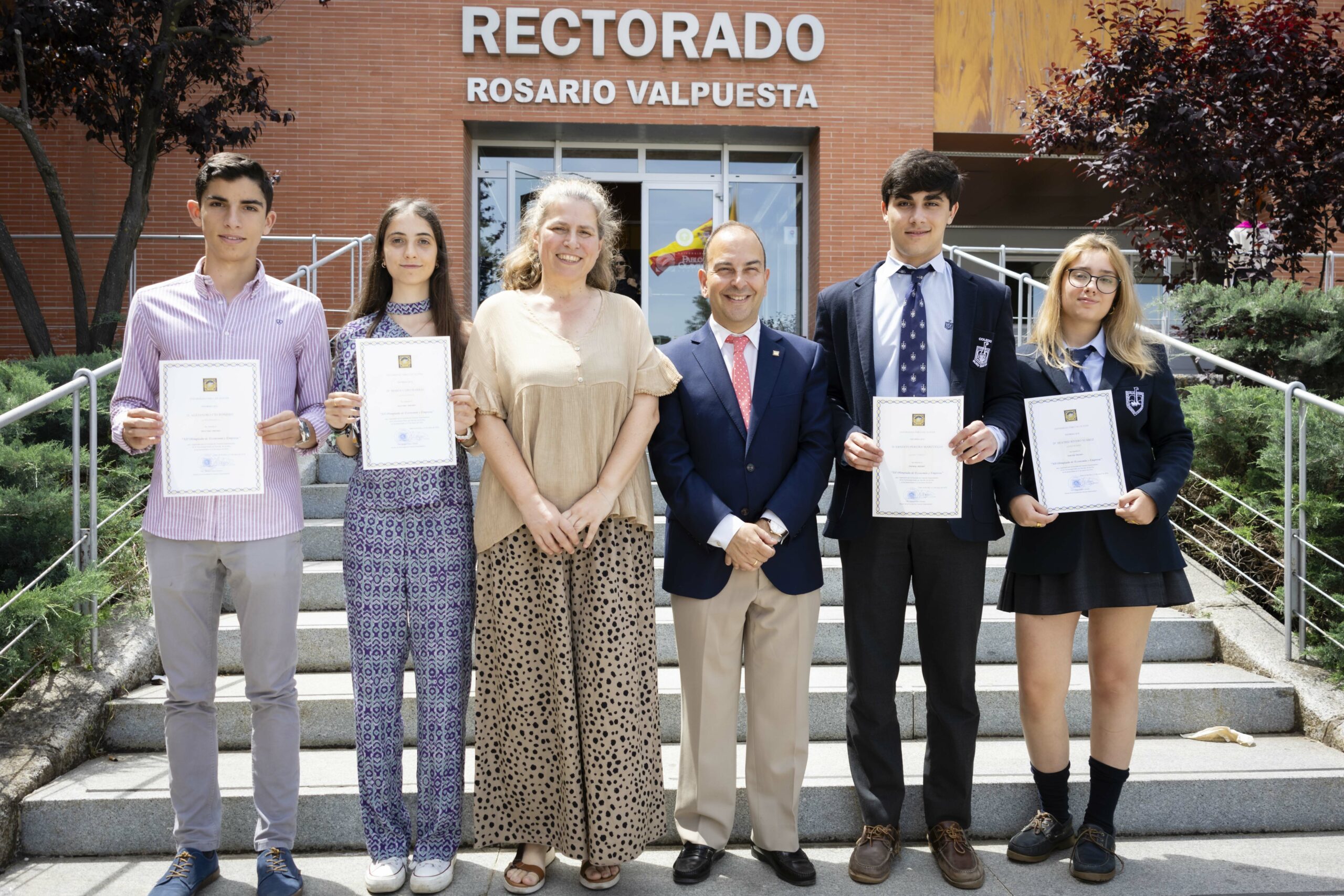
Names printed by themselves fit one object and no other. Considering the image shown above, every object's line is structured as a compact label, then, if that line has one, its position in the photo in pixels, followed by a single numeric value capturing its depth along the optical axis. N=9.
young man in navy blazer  3.15
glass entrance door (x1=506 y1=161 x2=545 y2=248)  11.94
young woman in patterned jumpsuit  2.97
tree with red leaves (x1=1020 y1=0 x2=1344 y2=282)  7.70
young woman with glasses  3.17
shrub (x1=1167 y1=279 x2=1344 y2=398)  6.60
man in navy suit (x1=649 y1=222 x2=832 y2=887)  3.12
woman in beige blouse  2.97
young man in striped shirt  2.94
